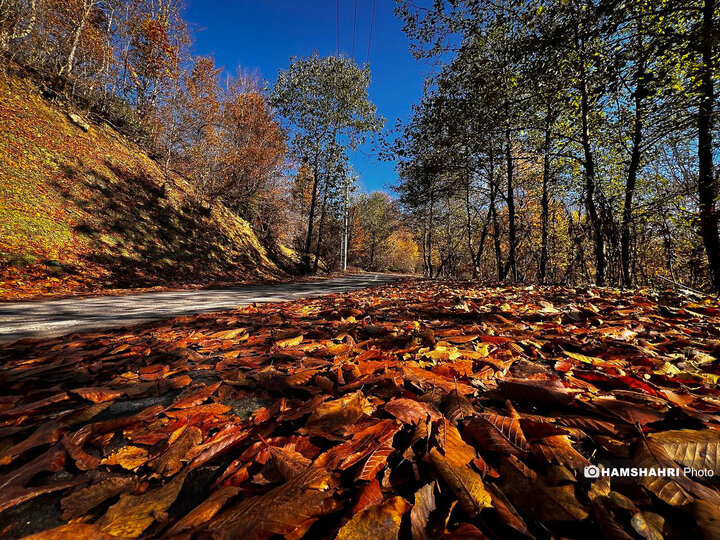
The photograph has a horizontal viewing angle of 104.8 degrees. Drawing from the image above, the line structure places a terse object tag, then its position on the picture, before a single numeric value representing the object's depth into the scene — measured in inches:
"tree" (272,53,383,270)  604.7
